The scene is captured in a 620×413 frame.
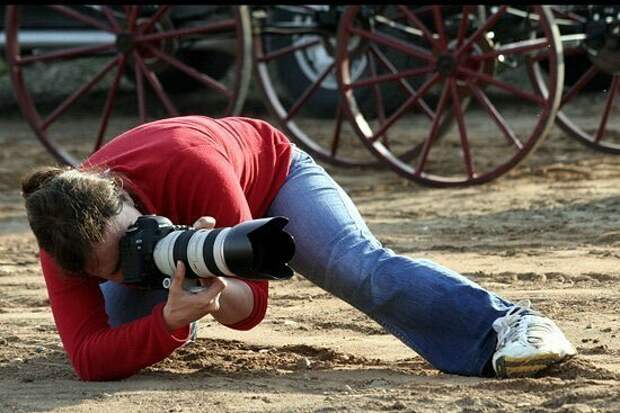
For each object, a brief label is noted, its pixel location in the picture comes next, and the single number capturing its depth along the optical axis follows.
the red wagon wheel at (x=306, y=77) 15.71
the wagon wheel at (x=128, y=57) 15.74
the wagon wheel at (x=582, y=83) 14.92
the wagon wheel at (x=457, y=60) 14.17
